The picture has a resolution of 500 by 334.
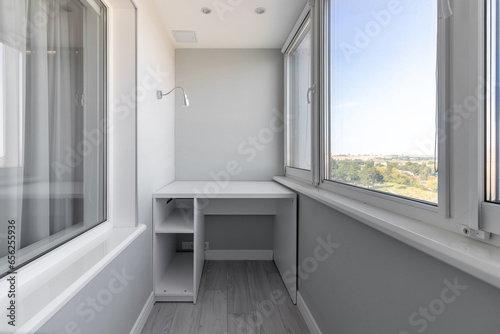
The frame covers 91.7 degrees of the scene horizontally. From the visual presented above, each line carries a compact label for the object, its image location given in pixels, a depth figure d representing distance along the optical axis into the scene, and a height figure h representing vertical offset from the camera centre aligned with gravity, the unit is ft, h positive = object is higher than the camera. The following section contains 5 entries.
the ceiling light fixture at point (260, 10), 6.36 +4.14
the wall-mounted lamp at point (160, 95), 6.44 +1.91
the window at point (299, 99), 6.49 +2.08
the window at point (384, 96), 2.61 +0.98
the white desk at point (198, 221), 6.05 -1.50
